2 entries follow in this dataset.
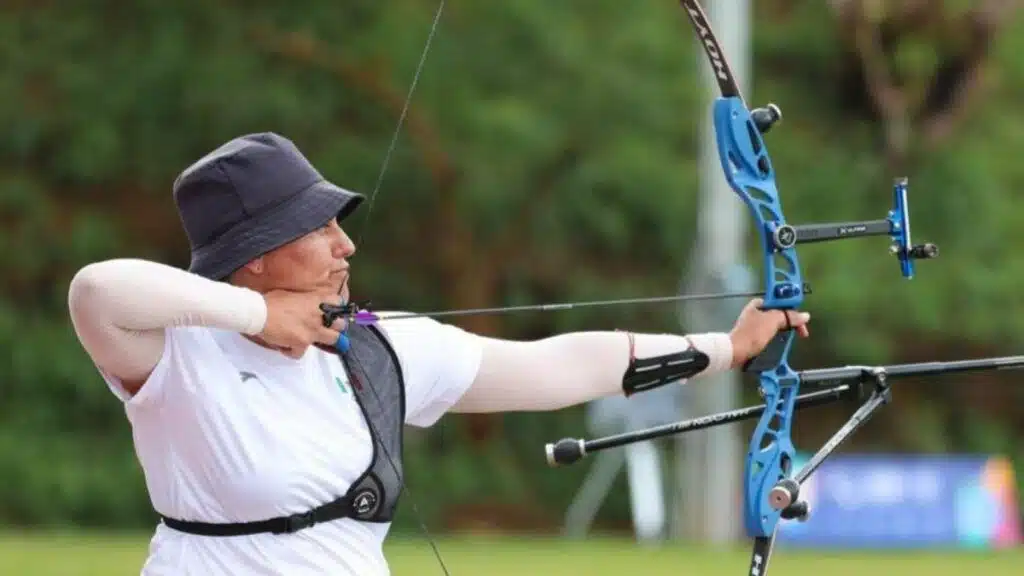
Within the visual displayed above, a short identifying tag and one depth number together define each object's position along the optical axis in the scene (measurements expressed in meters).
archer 6.20
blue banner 25.16
